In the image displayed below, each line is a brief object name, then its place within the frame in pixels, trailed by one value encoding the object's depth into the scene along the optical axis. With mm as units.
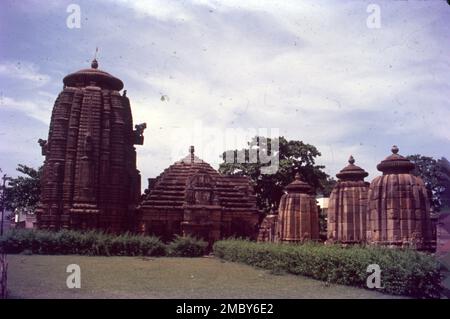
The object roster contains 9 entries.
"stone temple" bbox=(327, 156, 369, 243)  18969
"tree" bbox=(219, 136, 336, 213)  40625
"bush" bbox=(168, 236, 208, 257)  25688
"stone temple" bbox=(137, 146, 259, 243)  28156
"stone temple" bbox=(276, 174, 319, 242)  21000
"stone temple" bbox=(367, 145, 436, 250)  12562
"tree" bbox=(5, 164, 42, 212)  41250
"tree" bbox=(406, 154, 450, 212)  44250
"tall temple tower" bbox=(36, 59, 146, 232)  27219
